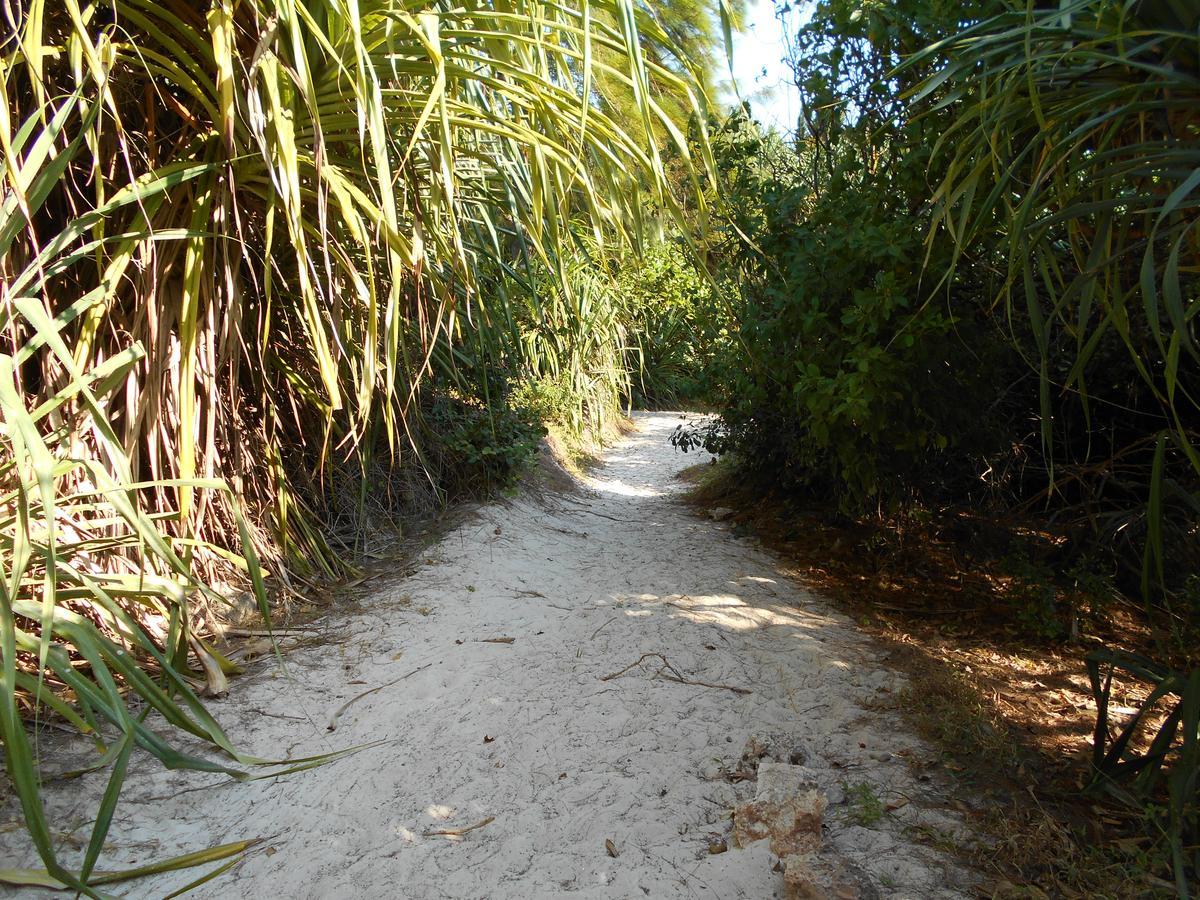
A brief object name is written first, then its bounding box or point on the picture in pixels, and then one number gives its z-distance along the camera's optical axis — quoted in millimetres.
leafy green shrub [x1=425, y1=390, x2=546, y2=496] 4746
